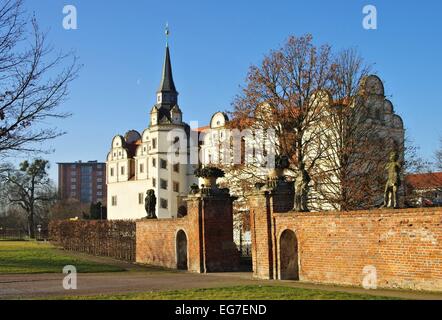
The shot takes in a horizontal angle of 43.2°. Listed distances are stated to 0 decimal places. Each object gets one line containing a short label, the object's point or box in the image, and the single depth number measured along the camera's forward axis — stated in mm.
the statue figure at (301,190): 18516
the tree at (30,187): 69325
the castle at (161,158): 70375
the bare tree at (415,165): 28953
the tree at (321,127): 27219
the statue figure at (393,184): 15430
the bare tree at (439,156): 46000
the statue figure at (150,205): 29234
